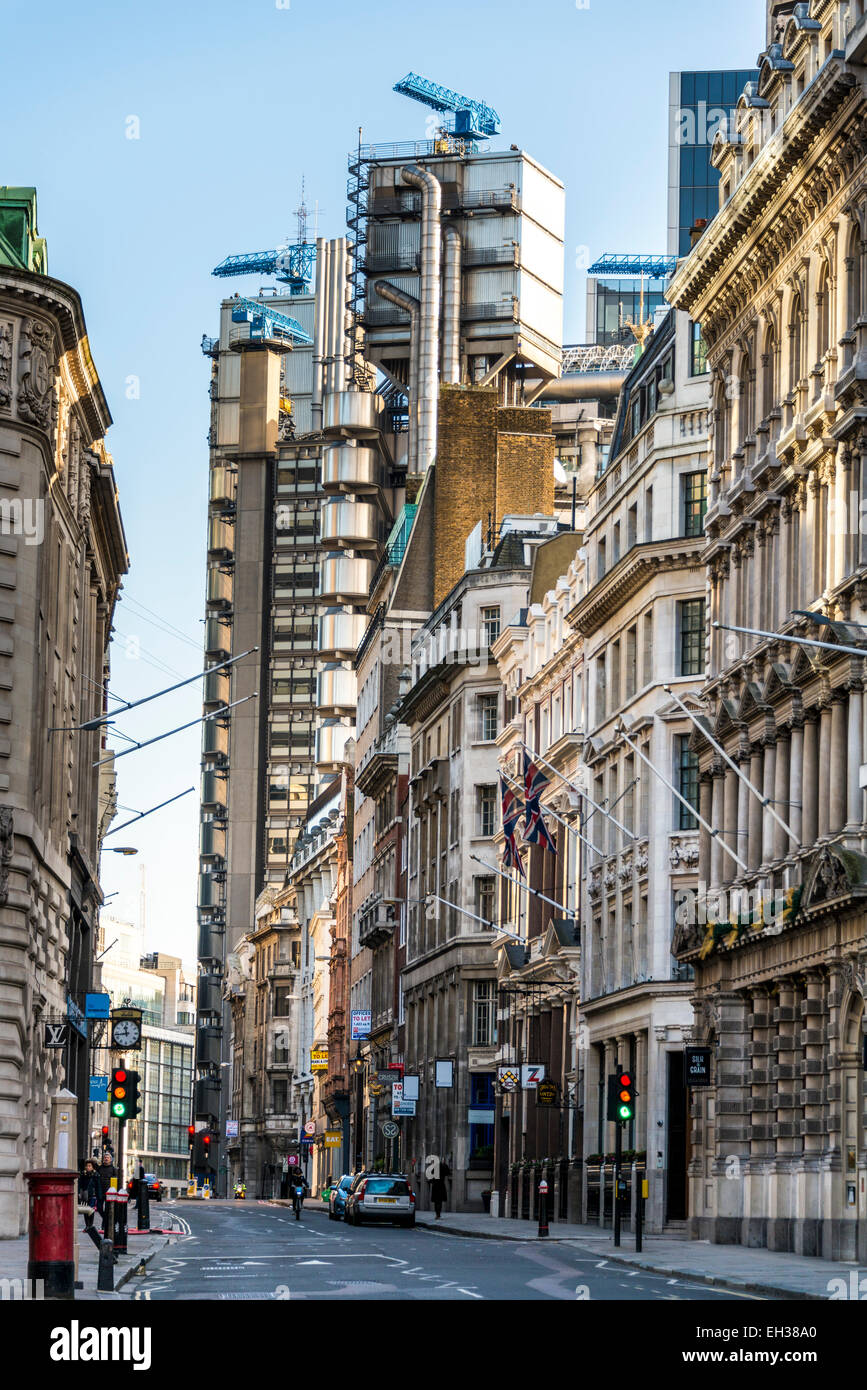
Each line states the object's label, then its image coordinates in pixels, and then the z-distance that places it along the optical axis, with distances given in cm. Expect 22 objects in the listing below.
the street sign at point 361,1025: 11556
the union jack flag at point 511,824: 6919
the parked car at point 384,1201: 6606
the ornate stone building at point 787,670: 4372
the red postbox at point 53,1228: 2511
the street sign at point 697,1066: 5066
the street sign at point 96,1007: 7038
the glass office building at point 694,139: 15362
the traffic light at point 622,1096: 4575
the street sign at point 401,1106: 9069
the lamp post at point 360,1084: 12350
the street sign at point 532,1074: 6675
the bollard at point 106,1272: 2836
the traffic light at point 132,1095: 3716
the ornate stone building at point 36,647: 4756
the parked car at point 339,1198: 7379
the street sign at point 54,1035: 5297
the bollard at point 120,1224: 3691
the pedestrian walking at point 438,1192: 7606
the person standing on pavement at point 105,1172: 5182
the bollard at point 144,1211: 4725
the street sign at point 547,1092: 6456
